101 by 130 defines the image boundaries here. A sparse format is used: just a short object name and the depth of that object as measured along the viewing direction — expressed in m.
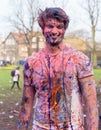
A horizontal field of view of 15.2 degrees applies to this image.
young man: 2.82
